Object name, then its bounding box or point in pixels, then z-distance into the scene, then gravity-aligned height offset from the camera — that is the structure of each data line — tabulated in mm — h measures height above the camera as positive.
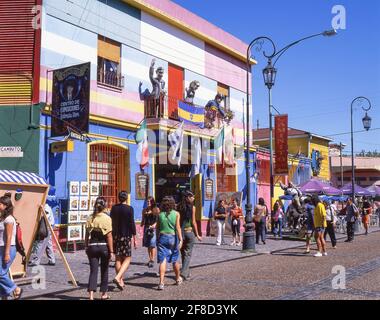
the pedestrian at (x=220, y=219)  17250 -710
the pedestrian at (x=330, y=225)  16219 -838
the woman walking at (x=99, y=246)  8008 -778
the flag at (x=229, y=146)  20403 +2241
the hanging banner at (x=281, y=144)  22406 +2569
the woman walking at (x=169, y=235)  9117 -676
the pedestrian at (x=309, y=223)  14867 -720
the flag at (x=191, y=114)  18328 +3300
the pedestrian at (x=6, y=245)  7281 -690
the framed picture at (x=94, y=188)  14888 +338
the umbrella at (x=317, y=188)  22906 +551
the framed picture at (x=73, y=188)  14164 +321
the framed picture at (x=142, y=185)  17172 +498
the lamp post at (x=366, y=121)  26305 +4202
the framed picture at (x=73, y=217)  13991 -511
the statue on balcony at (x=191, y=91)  19844 +4391
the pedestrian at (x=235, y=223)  17703 -853
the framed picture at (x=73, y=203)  14070 -114
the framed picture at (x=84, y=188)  14498 +328
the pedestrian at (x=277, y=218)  20406 -768
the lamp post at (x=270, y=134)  15012 +2542
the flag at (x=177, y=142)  17562 +2061
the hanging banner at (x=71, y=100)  13070 +2720
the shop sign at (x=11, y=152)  13883 +1327
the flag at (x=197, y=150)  19719 +1985
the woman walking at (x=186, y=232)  9977 -669
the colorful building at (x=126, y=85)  14258 +4045
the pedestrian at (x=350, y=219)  19469 -764
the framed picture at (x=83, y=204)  14406 -144
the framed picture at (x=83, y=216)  14344 -495
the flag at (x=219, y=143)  20016 +2301
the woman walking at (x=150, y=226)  11453 -634
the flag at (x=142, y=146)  16750 +1826
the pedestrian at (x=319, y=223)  14023 -664
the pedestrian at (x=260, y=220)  17797 -741
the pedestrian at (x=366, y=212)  23984 -620
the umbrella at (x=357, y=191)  28073 +531
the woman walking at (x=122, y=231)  8898 -577
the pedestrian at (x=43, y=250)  11648 -1216
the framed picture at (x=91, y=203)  14783 -133
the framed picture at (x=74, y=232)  13844 -947
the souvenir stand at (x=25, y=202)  9523 -62
